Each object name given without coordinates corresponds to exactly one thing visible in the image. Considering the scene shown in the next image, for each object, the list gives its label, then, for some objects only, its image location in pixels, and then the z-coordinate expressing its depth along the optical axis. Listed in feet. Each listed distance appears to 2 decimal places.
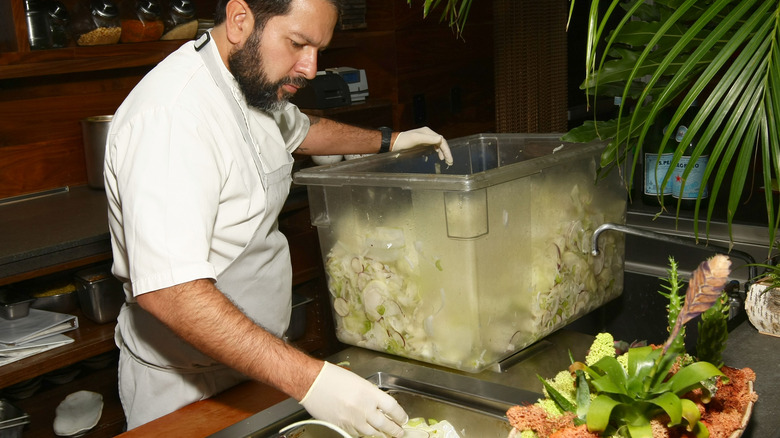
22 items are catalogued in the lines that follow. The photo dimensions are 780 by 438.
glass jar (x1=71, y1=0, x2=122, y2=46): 7.30
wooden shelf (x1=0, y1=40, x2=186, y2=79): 6.82
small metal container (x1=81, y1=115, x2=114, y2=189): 7.46
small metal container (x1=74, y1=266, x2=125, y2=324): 6.42
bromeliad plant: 2.45
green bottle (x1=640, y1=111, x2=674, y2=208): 5.84
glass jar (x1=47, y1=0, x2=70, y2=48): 7.08
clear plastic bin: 3.63
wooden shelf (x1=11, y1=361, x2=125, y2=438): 6.75
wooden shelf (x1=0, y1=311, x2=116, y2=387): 5.78
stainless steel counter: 3.26
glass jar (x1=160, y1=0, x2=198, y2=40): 7.89
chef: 3.36
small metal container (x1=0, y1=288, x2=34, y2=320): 6.18
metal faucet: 4.20
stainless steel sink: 3.45
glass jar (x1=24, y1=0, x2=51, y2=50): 6.93
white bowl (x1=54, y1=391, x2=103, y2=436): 6.41
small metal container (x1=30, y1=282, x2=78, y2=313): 6.66
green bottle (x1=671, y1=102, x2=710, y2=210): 5.51
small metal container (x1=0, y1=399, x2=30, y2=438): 5.16
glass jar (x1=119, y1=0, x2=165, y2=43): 7.58
